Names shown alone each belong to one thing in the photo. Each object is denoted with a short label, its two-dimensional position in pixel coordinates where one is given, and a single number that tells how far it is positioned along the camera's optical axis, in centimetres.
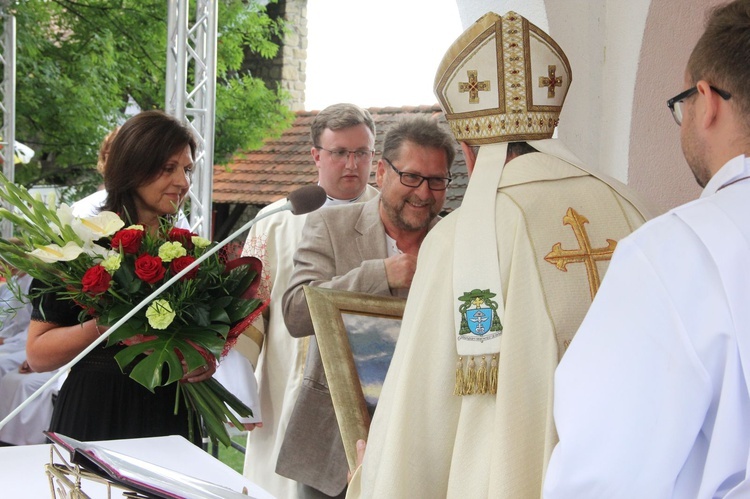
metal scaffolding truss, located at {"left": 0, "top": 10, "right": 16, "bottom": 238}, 853
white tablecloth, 241
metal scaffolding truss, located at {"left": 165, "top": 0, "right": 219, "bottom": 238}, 632
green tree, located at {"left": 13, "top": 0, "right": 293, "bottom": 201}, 1270
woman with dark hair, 313
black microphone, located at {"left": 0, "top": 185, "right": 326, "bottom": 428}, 240
